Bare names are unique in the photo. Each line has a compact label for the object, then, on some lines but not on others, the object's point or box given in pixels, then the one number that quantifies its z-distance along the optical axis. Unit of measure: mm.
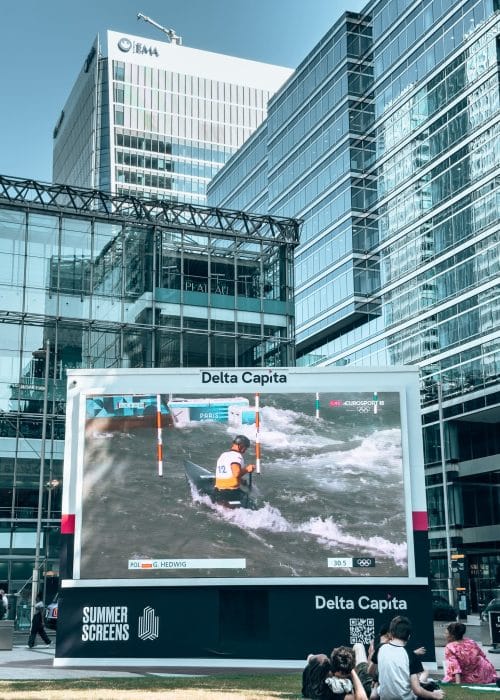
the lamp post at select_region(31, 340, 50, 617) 41669
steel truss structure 52688
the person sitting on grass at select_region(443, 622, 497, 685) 15180
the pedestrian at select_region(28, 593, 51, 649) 28281
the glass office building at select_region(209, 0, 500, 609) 67188
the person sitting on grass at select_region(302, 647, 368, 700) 10664
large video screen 19750
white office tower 159000
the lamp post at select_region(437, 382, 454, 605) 53181
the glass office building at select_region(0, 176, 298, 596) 50281
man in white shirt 11172
